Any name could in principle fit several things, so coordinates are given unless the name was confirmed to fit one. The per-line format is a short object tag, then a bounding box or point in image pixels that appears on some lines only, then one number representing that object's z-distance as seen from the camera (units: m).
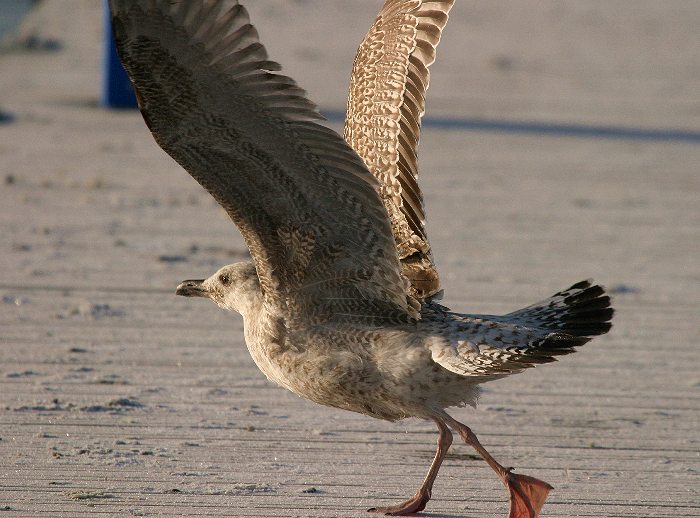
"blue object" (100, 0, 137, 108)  24.97
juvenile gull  9.06
